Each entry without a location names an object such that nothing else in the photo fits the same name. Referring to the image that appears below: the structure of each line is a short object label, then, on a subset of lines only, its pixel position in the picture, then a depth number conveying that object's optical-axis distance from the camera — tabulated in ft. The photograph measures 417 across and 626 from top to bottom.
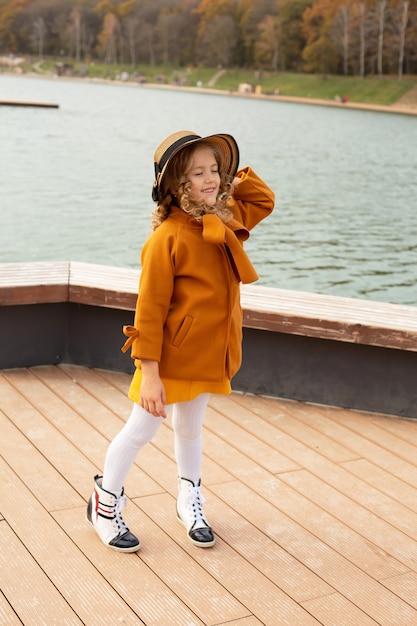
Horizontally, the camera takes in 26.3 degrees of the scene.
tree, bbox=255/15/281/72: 293.02
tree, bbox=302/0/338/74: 255.09
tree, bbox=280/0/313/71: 289.94
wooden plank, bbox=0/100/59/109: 112.84
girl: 6.91
